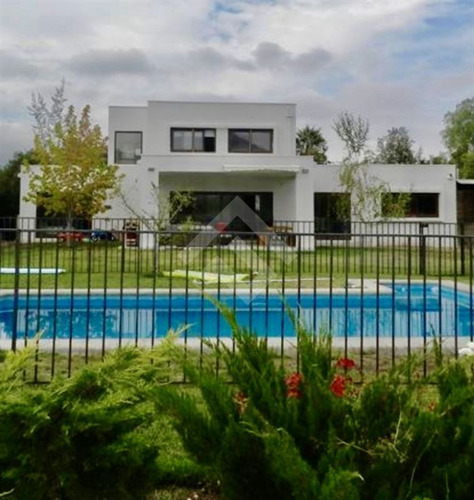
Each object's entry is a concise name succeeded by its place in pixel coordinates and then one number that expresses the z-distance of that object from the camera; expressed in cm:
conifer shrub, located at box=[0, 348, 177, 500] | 220
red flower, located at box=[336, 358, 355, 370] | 247
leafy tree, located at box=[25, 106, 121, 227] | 2391
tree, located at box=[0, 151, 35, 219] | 3481
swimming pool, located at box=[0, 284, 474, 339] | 912
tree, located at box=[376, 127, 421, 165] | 5006
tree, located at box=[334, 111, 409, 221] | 2369
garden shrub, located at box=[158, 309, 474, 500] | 189
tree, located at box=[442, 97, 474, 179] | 5062
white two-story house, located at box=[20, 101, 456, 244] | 2559
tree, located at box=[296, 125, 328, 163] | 4988
